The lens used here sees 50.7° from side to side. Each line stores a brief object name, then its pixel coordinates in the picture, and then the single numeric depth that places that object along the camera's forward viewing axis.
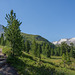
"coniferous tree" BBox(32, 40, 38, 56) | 61.67
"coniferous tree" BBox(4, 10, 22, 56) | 18.23
